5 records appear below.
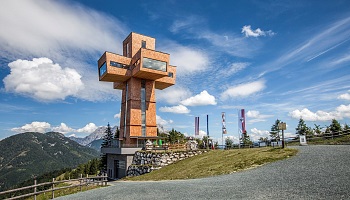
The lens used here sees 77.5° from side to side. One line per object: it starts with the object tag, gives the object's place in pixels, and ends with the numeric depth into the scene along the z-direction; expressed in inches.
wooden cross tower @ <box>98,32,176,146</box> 1519.4
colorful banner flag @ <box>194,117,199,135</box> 1872.5
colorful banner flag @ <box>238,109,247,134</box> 1699.8
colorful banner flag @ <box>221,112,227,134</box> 1549.5
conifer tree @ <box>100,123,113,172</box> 2189.3
